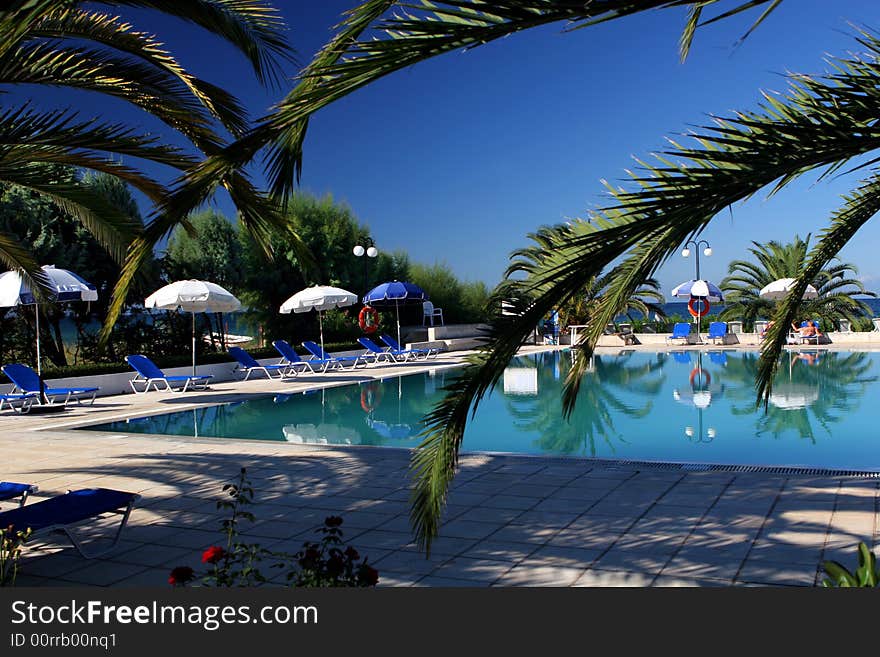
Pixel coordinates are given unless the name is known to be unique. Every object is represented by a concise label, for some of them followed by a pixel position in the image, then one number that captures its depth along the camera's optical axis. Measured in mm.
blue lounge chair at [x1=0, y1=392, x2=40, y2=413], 12148
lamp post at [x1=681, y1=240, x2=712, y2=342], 27312
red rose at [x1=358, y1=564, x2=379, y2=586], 2641
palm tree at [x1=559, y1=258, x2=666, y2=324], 26875
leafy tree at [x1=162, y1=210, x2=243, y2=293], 23297
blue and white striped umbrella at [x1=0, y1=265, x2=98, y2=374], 11672
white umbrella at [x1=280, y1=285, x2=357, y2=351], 18469
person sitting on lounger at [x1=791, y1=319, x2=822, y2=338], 23156
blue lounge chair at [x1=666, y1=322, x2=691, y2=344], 25516
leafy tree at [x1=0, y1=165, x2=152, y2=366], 16844
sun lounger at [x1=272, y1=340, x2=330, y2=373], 17625
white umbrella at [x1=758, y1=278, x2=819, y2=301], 22828
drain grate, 6258
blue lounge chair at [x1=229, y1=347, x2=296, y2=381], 17125
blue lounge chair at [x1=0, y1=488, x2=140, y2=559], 4289
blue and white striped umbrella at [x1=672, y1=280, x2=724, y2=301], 25047
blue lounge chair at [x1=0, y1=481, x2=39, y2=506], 5070
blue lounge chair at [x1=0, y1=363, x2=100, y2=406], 12484
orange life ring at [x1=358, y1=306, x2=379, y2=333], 21327
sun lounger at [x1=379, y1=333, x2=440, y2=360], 21803
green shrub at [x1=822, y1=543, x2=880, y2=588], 2732
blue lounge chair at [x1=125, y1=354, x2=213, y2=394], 14523
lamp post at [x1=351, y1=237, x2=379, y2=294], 22009
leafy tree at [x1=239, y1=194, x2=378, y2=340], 25047
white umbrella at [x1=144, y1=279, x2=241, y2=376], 14695
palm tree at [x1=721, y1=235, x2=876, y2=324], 25891
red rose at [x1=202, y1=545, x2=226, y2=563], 2715
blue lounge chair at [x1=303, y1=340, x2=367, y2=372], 18891
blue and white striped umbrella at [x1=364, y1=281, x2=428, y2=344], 21203
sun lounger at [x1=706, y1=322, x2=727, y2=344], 24219
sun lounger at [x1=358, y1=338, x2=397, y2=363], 20844
